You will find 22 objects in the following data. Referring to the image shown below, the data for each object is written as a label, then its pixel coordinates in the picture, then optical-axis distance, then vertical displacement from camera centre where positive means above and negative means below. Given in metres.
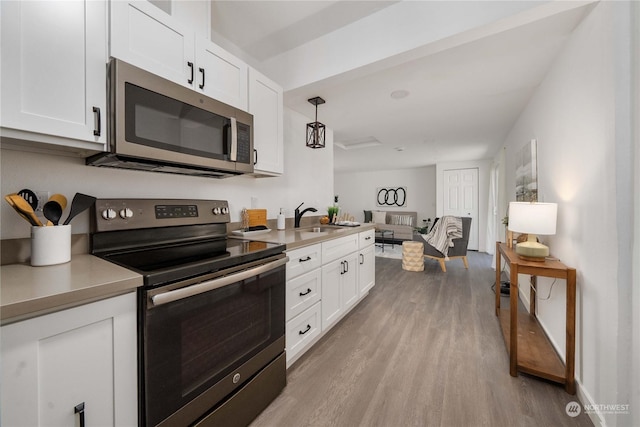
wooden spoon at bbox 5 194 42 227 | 0.94 +0.02
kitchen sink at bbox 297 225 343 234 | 2.45 -0.18
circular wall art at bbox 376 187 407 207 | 8.16 +0.53
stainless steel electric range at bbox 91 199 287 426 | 0.91 -0.44
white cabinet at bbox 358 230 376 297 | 2.80 -0.61
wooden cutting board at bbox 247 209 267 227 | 2.14 -0.04
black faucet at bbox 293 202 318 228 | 2.71 -0.06
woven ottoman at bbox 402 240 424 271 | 4.38 -0.80
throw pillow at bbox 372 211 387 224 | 7.95 -0.17
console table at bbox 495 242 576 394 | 1.54 -1.00
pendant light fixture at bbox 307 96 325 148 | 2.62 +0.90
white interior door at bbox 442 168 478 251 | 6.40 +0.45
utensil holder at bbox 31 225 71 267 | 0.99 -0.14
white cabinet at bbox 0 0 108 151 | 0.86 +0.54
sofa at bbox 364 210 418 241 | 7.10 -0.29
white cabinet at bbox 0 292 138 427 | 0.65 -0.46
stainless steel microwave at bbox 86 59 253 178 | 1.07 +0.44
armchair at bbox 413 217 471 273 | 4.43 -0.70
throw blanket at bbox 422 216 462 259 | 4.36 -0.39
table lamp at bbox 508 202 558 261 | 1.74 -0.08
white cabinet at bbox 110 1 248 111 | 1.12 +0.86
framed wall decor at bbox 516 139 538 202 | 2.41 +0.41
